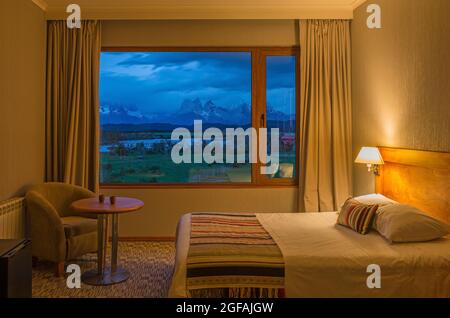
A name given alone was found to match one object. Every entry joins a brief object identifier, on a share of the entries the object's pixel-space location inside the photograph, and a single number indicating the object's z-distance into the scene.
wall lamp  3.87
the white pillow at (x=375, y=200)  3.38
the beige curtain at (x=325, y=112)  4.88
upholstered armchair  3.67
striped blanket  2.49
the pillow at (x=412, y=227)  2.80
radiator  3.65
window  5.07
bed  2.48
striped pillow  3.14
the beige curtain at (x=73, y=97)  4.75
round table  3.43
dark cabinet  2.15
